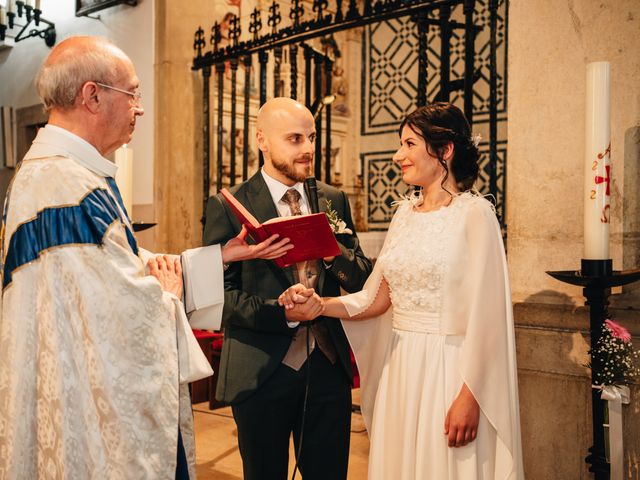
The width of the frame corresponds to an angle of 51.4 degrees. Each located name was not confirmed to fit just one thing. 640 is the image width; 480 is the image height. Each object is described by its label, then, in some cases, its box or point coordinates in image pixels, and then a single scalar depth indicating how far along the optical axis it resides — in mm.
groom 2342
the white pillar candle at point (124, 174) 3240
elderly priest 1713
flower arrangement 2182
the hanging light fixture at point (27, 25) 5926
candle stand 2158
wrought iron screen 3551
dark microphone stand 2359
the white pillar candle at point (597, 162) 2148
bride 2066
